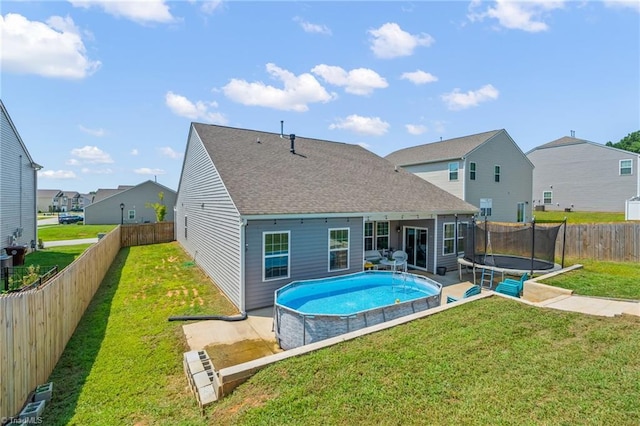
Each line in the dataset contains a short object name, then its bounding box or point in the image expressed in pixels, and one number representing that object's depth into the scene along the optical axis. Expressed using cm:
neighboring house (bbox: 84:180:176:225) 3812
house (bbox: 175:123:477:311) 923
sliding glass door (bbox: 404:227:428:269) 1359
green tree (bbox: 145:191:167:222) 2902
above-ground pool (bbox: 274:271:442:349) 643
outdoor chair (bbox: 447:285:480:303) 863
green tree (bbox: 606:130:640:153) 6110
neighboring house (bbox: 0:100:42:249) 1502
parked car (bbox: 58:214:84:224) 4153
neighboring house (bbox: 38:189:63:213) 7281
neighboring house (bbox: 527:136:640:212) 2580
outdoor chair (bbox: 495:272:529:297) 884
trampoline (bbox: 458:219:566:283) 1127
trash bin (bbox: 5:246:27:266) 1416
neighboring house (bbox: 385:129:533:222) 1953
